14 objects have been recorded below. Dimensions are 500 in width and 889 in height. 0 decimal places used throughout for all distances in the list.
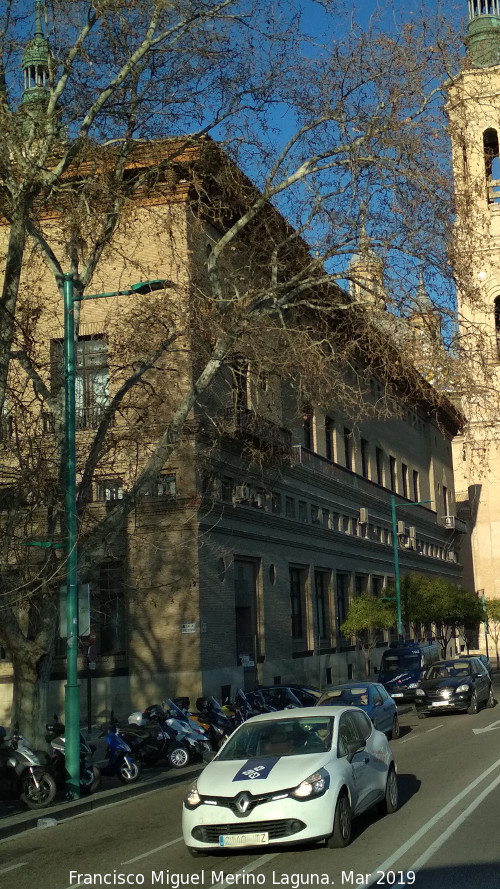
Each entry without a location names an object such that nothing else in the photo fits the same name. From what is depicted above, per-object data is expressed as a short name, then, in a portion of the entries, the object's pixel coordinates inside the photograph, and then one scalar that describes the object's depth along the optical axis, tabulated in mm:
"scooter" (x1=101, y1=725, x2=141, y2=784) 17406
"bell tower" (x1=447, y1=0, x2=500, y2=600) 18578
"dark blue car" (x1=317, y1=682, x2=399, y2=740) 21891
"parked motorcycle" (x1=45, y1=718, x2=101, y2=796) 16375
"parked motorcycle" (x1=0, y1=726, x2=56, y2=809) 14953
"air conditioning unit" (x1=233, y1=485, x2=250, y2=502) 32969
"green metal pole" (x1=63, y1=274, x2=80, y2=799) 15875
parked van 36750
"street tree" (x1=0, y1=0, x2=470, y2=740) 17359
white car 9625
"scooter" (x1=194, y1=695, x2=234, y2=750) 21969
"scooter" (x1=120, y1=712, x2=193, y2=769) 19688
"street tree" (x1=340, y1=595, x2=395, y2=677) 43219
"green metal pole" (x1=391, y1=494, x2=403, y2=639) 46375
